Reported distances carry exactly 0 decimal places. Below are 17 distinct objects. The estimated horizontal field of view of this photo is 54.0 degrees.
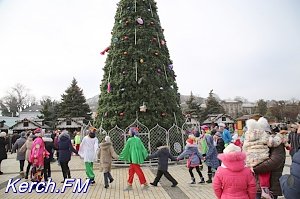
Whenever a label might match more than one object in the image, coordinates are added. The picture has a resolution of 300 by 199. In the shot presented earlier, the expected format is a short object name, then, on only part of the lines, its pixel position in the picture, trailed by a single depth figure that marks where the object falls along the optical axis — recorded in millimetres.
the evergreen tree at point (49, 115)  49869
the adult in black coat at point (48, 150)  10966
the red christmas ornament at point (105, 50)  16328
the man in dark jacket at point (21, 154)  12328
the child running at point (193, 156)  9695
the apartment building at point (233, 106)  121788
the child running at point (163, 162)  9289
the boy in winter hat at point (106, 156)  9461
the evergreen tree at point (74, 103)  46106
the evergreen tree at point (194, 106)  54938
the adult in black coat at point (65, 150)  10508
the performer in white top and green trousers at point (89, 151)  9922
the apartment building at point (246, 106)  120138
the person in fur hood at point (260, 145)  4555
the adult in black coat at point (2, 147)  12805
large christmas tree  14680
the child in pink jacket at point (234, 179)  3998
